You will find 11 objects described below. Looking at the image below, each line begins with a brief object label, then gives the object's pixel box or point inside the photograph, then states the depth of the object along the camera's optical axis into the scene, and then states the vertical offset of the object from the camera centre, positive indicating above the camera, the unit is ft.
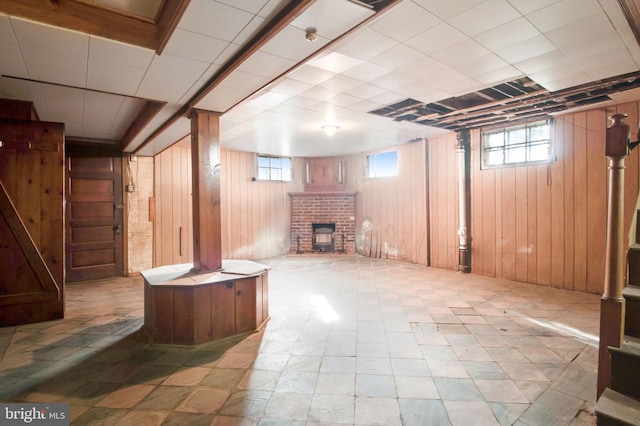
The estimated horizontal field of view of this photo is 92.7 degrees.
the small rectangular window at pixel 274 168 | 24.40 +3.45
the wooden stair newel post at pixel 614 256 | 5.25 -0.88
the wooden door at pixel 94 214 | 16.92 -0.14
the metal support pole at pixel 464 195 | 17.34 +0.77
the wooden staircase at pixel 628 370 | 4.32 -2.54
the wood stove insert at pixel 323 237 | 25.64 -2.35
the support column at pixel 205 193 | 10.04 +0.58
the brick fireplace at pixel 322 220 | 25.11 -0.86
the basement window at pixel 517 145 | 14.64 +3.21
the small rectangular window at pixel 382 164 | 22.35 +3.39
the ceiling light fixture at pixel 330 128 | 16.10 +4.40
